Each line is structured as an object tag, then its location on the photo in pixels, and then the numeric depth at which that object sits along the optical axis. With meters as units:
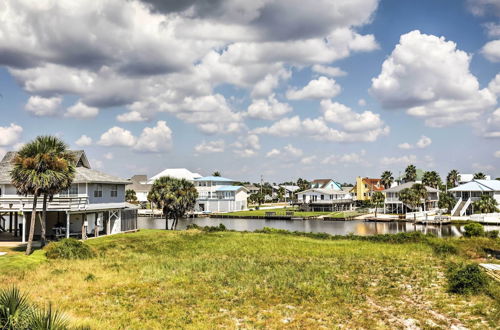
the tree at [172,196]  57.72
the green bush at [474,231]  50.62
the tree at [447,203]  93.00
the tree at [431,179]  118.12
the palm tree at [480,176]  119.68
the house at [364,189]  137.50
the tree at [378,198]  101.30
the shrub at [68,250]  32.41
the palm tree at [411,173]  128.00
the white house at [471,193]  86.81
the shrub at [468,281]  22.20
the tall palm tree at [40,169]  32.03
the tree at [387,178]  129.50
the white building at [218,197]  118.15
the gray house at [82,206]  40.66
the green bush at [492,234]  49.59
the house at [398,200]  101.25
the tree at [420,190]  88.88
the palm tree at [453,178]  129.50
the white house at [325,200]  116.12
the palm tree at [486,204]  80.81
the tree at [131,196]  120.44
